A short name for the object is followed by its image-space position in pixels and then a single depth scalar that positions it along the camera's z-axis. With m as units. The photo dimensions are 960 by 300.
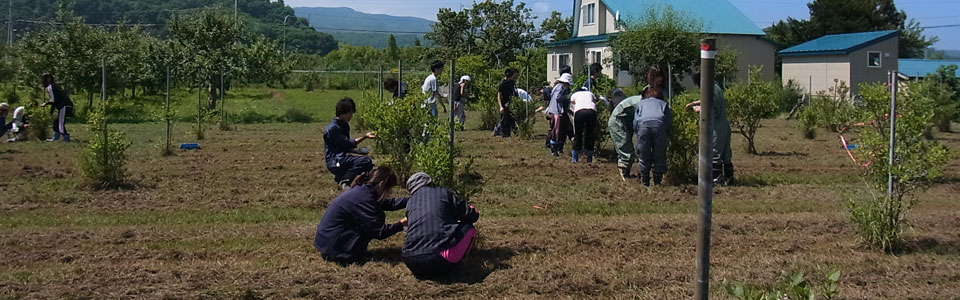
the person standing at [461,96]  17.34
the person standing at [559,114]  13.77
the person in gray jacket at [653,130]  10.70
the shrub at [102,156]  11.00
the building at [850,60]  38.78
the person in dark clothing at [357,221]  6.96
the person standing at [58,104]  17.27
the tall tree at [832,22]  56.31
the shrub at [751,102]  14.53
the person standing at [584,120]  13.17
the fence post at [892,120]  7.29
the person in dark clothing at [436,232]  6.46
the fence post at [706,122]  4.30
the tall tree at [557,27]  53.22
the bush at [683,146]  11.07
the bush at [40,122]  17.36
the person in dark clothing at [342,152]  9.50
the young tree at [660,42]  35.00
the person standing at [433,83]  15.42
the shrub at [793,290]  4.57
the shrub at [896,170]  7.23
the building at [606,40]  43.03
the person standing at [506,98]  17.16
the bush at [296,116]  25.69
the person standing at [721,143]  10.94
